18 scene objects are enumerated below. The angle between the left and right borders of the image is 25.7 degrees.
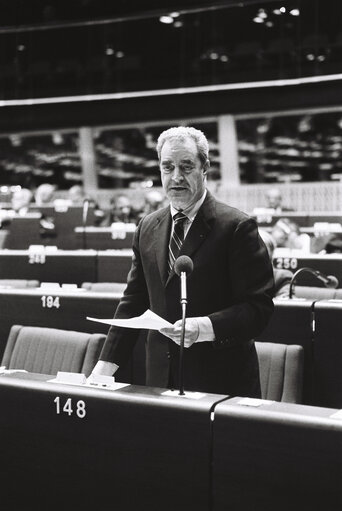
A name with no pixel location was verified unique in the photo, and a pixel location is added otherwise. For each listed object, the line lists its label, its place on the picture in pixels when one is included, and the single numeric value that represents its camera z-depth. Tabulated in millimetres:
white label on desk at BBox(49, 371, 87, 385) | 2031
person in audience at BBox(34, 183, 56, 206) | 9828
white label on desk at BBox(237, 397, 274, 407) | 1765
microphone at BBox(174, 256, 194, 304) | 1911
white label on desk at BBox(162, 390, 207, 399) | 1837
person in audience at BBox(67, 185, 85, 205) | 11312
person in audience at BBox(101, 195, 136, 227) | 9883
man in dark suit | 2123
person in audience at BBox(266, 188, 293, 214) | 9820
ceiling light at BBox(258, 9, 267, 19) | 11547
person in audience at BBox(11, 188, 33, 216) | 8972
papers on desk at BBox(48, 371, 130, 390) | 1979
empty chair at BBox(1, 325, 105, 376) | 3141
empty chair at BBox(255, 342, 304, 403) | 2943
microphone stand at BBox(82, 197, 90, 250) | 8531
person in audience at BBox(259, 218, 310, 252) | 6316
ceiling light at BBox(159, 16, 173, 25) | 12312
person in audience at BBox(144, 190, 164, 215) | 9648
